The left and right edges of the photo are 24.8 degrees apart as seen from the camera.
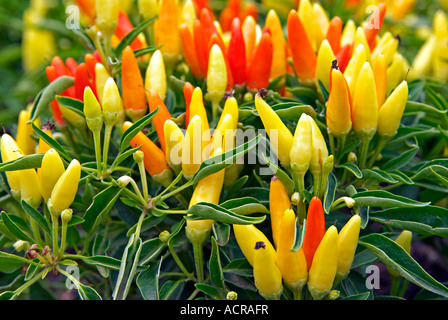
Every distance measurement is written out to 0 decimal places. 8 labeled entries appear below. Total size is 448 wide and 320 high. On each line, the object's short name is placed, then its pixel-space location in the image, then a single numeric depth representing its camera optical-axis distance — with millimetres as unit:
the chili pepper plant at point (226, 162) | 377
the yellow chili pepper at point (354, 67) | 400
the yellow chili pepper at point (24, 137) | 430
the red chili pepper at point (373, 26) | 428
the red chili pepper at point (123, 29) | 449
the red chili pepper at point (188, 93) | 398
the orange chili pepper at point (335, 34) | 429
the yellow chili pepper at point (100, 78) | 409
